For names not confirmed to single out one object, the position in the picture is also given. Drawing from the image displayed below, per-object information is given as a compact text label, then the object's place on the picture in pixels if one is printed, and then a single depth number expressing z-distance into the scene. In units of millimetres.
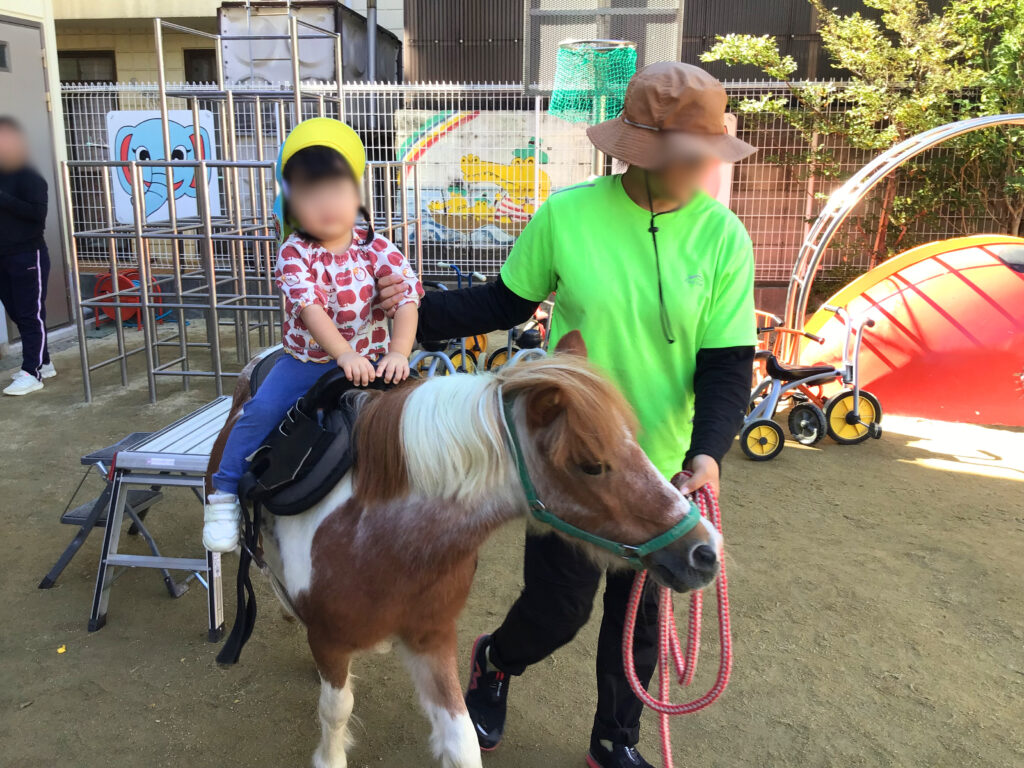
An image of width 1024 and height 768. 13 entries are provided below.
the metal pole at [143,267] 5719
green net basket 7793
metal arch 5371
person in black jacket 5973
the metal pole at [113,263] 6160
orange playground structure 5609
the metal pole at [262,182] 6672
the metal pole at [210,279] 5672
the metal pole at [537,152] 8383
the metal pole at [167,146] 5918
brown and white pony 1583
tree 7977
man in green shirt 1801
